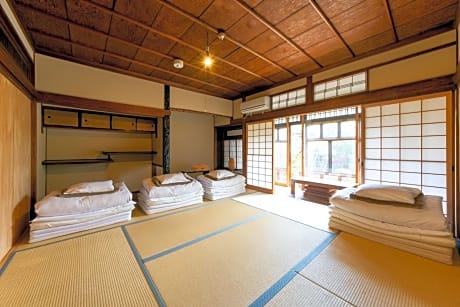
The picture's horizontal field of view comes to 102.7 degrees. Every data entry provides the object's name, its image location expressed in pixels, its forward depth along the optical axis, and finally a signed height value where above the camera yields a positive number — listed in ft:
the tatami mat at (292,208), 9.41 -3.43
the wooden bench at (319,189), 12.50 -2.59
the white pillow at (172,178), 11.73 -1.74
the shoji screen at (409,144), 8.57 +0.44
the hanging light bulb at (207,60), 9.86 +5.29
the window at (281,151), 20.79 +0.16
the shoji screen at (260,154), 15.84 -0.17
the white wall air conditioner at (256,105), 14.75 +3.94
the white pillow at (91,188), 8.87 -1.81
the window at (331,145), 17.16 +0.77
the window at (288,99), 13.30 +4.08
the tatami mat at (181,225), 7.16 -3.52
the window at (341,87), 10.49 +4.06
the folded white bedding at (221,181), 13.87 -2.32
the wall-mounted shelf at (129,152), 14.00 -0.01
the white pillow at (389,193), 7.18 -1.66
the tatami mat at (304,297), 4.31 -3.54
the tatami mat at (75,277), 4.44 -3.56
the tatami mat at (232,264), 4.61 -3.54
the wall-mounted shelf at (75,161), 11.52 -0.64
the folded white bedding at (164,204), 10.59 -3.20
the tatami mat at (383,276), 4.50 -3.55
